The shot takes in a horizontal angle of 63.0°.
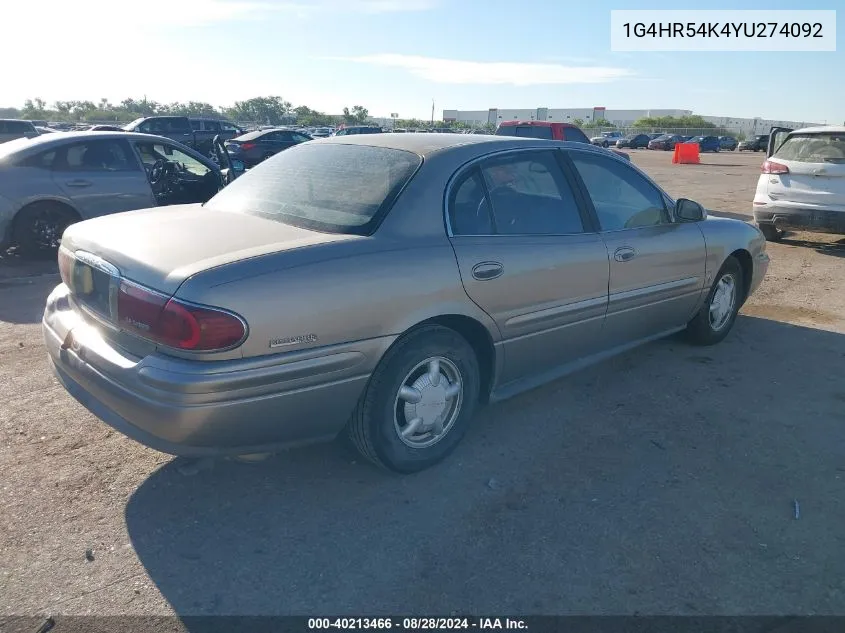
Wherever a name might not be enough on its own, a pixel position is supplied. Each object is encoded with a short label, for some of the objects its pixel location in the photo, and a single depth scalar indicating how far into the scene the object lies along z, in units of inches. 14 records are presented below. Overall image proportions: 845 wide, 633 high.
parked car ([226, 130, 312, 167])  828.0
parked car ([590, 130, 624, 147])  2190.0
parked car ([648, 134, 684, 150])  2181.8
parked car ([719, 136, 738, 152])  2196.5
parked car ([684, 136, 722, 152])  2089.1
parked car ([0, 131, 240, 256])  287.6
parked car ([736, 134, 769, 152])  2005.4
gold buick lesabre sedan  104.6
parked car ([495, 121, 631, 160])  565.3
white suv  352.8
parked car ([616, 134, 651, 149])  2284.7
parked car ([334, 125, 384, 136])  1101.1
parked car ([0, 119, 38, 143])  749.0
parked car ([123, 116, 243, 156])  901.8
